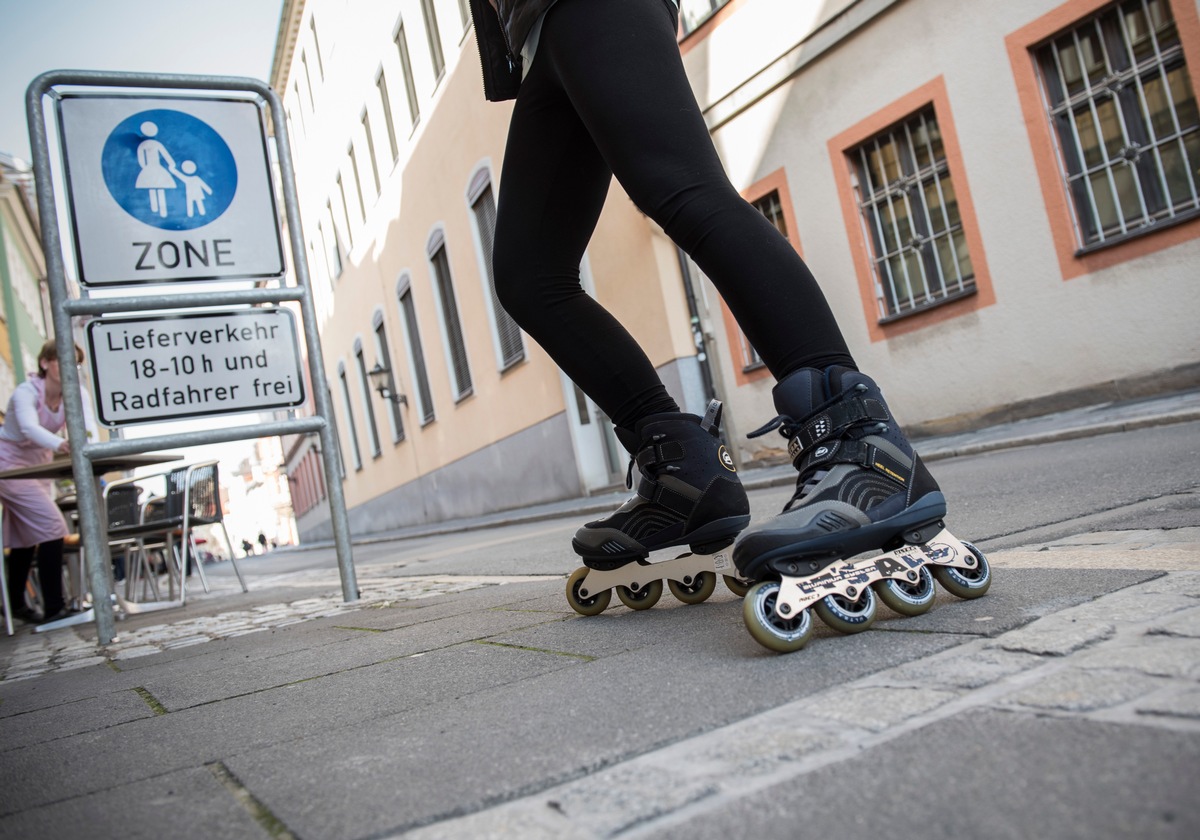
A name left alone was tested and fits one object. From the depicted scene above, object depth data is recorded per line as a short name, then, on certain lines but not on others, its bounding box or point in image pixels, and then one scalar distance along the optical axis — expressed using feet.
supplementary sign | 13.25
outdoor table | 18.65
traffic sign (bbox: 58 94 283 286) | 13.62
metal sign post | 13.32
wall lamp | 76.59
